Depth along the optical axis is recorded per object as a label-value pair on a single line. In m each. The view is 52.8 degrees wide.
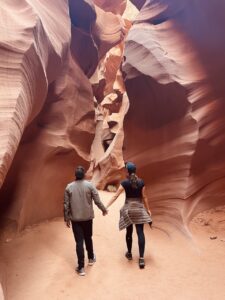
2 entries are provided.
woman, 3.75
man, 3.60
